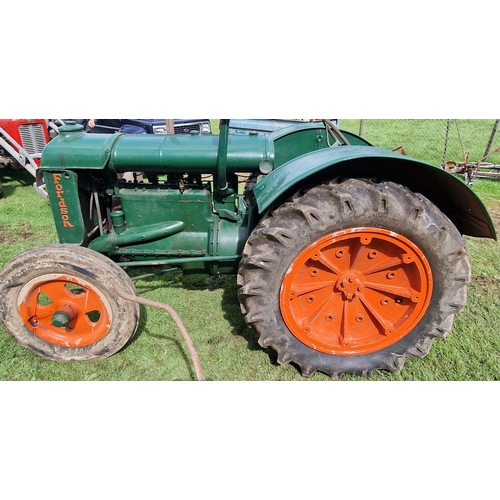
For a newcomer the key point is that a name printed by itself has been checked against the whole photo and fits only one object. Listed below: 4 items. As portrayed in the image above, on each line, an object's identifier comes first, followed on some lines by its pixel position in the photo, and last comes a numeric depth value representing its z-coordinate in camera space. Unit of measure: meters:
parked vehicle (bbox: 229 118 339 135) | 6.45
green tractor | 2.07
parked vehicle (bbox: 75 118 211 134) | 6.42
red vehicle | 5.91
